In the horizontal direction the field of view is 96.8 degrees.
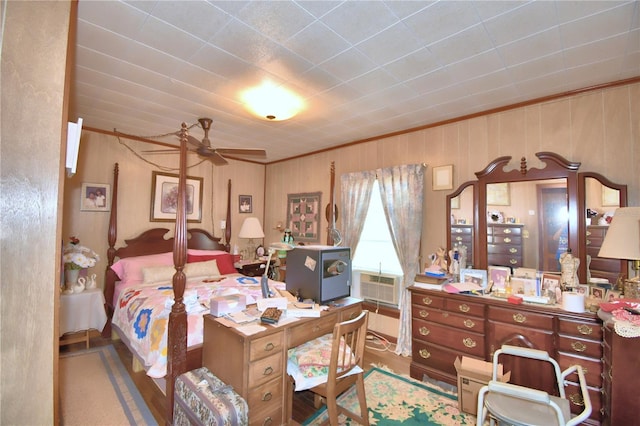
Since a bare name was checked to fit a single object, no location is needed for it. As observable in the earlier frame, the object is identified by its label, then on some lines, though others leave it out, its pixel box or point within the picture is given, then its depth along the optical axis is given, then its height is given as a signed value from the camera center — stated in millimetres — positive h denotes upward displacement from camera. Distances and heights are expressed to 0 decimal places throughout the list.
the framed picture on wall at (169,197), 4133 +360
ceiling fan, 3015 +766
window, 3771 -295
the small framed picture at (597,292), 2207 -505
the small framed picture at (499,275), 2619 -458
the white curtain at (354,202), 3836 +299
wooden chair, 1674 -911
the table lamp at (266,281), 2082 -435
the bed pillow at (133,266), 3467 -571
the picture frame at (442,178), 3127 +536
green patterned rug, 2123 -1467
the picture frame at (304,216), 4527 +120
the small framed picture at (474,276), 2660 -481
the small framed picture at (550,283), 2346 -466
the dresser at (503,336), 2020 -897
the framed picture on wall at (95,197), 3578 +292
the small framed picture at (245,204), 5137 +339
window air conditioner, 3584 -823
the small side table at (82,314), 3053 -1044
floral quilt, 2201 -815
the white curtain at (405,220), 3271 +57
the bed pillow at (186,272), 3406 -649
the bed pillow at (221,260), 4071 -563
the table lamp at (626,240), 1828 -78
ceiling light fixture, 2480 +1152
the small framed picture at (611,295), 2047 -492
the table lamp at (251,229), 4746 -115
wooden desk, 1622 -838
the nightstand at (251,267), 4426 -710
